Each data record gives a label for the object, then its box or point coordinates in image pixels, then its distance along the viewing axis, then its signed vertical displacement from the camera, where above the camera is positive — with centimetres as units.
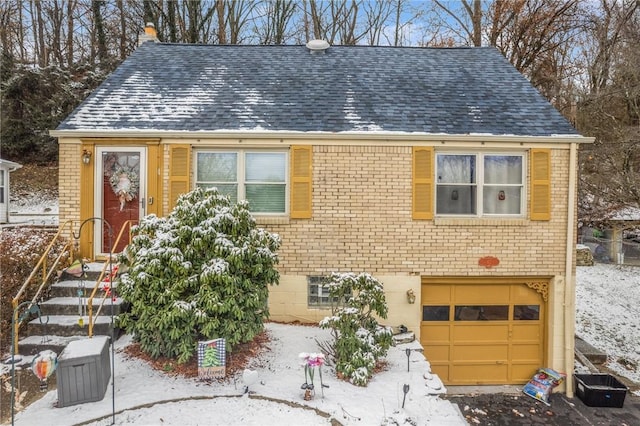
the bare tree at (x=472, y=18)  1962 +976
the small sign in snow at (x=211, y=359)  577 -230
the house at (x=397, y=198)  827 +18
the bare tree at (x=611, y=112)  1356 +397
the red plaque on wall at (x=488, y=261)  838 -116
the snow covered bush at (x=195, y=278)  582 -114
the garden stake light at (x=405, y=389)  556 -262
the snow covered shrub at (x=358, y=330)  624 -216
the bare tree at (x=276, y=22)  2316 +1110
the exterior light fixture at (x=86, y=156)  816 +100
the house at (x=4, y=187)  1402 +59
